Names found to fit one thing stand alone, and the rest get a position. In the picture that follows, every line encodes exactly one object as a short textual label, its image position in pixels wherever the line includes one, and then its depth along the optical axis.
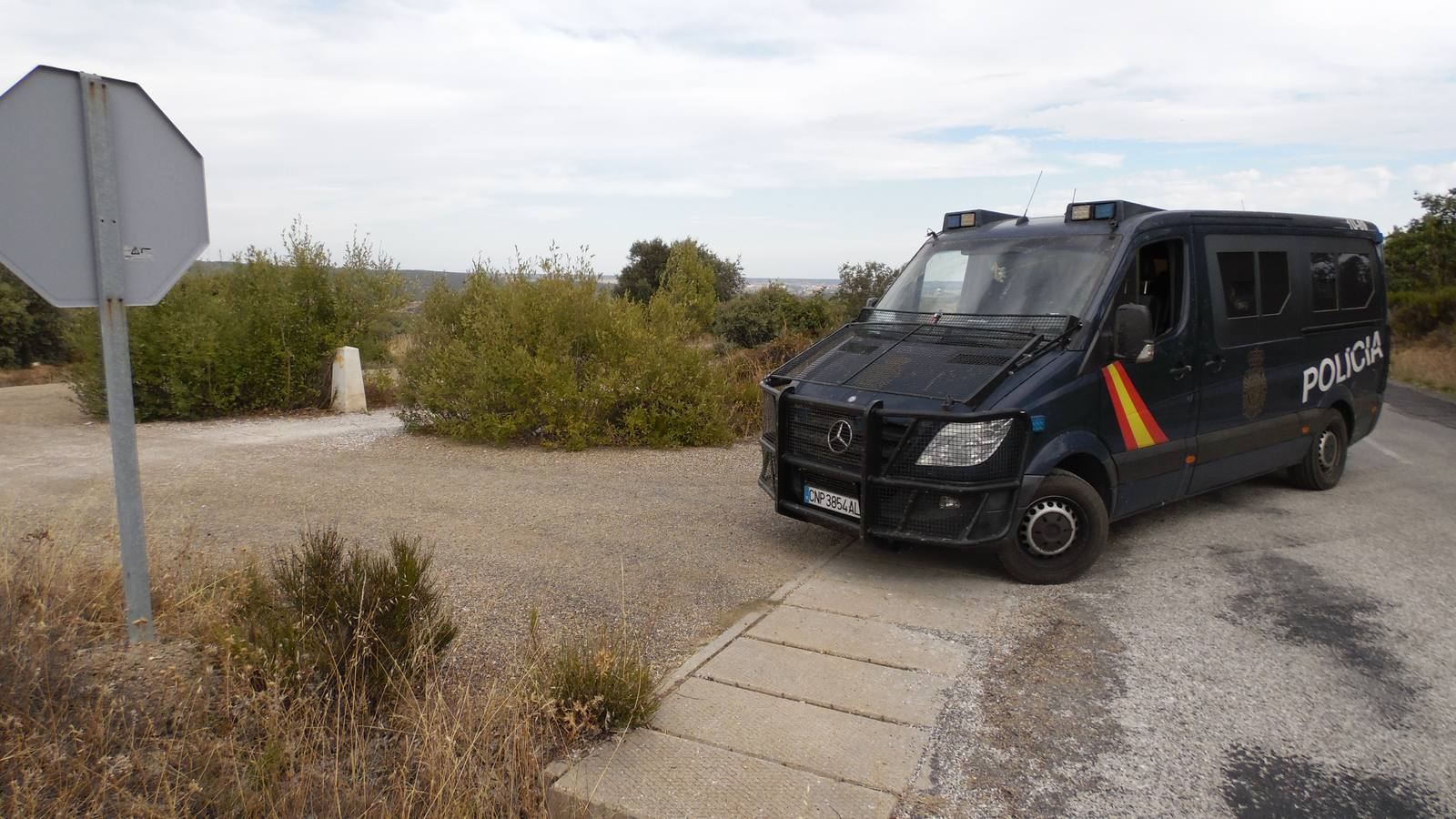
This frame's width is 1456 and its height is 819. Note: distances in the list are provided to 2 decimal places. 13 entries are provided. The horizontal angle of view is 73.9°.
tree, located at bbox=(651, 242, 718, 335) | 11.95
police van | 5.73
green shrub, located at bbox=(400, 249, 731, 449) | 10.83
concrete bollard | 13.41
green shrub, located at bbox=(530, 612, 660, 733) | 3.91
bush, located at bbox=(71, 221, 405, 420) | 12.06
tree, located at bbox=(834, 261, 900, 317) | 20.36
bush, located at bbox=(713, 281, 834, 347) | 19.94
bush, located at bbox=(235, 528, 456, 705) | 3.89
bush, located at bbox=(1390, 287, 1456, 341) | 25.42
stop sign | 3.81
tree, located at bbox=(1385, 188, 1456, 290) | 27.62
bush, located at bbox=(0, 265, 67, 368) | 26.28
